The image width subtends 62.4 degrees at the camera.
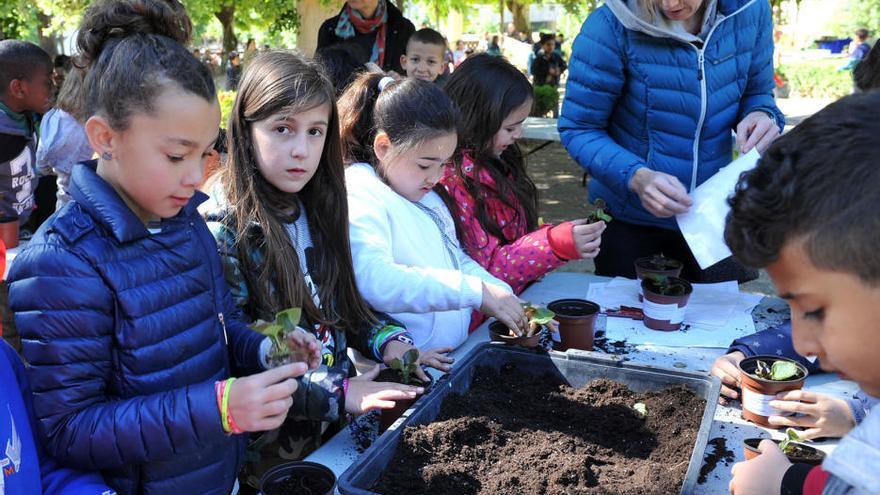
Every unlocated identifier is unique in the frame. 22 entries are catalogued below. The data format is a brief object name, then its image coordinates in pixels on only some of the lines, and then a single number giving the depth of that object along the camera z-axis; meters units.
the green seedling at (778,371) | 1.68
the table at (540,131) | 7.06
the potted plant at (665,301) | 2.22
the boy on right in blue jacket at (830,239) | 0.91
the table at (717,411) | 1.52
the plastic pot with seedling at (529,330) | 1.92
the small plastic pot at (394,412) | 1.59
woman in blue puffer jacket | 2.38
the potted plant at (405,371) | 1.69
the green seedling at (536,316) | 1.93
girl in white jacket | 1.94
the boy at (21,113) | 3.46
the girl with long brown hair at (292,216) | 1.73
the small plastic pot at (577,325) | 2.01
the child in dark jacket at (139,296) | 1.23
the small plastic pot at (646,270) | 2.32
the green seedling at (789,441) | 1.46
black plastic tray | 1.42
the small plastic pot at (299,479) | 1.26
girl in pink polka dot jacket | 2.49
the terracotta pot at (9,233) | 2.73
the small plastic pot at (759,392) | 1.64
